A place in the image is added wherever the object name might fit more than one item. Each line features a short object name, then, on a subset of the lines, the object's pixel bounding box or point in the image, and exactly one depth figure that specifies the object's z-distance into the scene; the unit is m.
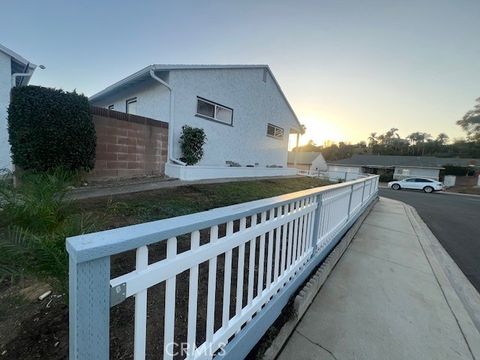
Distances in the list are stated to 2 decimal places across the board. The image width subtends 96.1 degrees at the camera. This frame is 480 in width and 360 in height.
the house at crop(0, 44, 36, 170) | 6.50
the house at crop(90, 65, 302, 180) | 7.98
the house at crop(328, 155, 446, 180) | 30.97
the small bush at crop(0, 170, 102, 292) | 1.33
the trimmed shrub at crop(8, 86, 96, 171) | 4.77
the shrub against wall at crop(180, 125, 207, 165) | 8.15
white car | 21.59
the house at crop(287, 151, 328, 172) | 45.03
